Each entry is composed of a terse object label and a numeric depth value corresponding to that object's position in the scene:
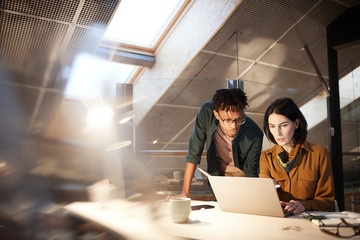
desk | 1.07
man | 2.21
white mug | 1.27
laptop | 1.27
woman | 1.73
